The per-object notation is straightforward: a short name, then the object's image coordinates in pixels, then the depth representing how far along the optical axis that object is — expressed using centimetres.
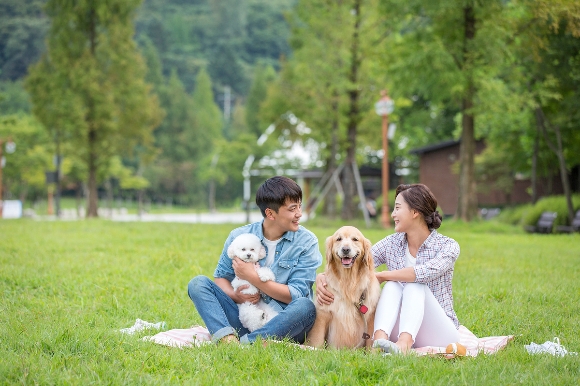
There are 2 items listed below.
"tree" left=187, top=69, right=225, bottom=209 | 6479
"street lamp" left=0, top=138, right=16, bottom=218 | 3758
